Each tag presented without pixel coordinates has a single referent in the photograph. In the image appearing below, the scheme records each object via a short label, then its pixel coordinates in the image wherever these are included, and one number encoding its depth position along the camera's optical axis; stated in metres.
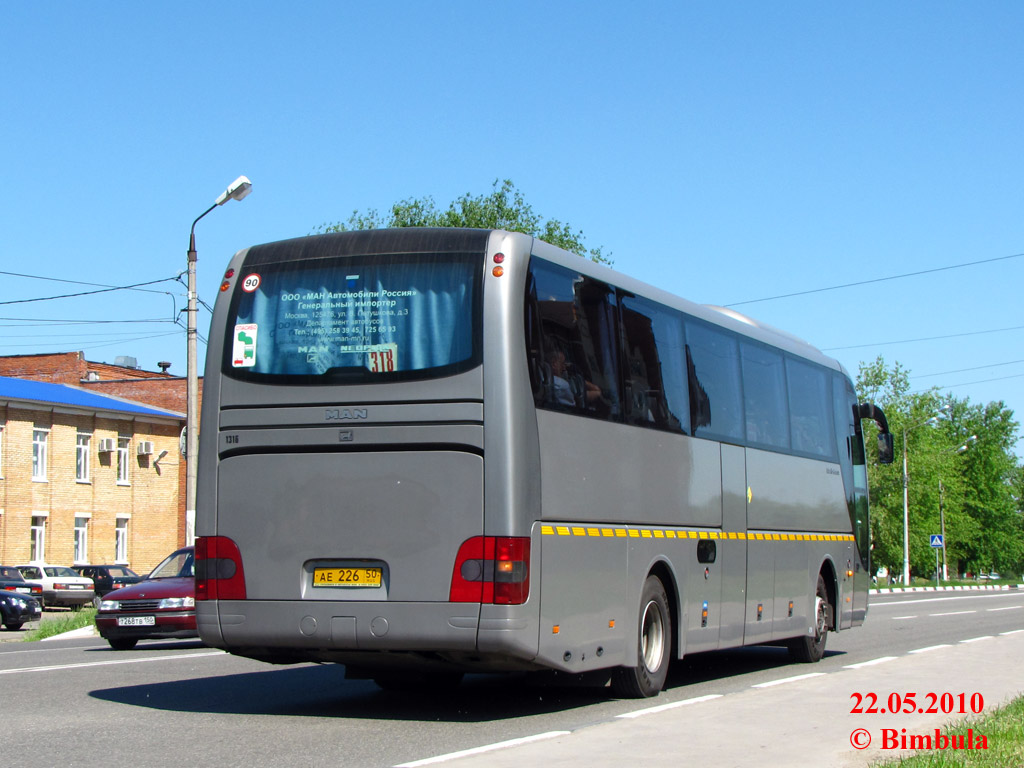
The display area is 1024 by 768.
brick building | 53.06
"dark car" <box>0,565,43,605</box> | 41.81
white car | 45.28
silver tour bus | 10.12
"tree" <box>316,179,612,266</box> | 63.28
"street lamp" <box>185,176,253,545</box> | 26.30
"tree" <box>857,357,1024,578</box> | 87.81
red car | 19.77
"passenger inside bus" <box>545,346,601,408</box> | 10.72
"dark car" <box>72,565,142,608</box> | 39.78
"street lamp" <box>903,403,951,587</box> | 76.83
